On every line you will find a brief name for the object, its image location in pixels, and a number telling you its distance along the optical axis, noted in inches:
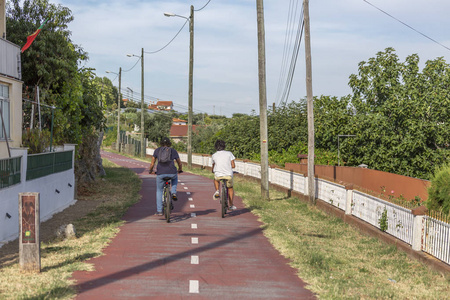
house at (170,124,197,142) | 4170.8
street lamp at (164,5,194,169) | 1537.9
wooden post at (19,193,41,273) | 317.7
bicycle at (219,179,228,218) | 547.6
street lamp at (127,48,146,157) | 2252.7
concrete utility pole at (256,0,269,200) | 746.2
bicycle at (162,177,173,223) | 510.9
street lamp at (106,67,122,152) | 2762.1
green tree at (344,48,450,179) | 1210.6
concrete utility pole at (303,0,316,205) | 691.4
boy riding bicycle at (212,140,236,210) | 553.3
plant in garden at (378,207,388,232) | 458.5
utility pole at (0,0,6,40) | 708.7
